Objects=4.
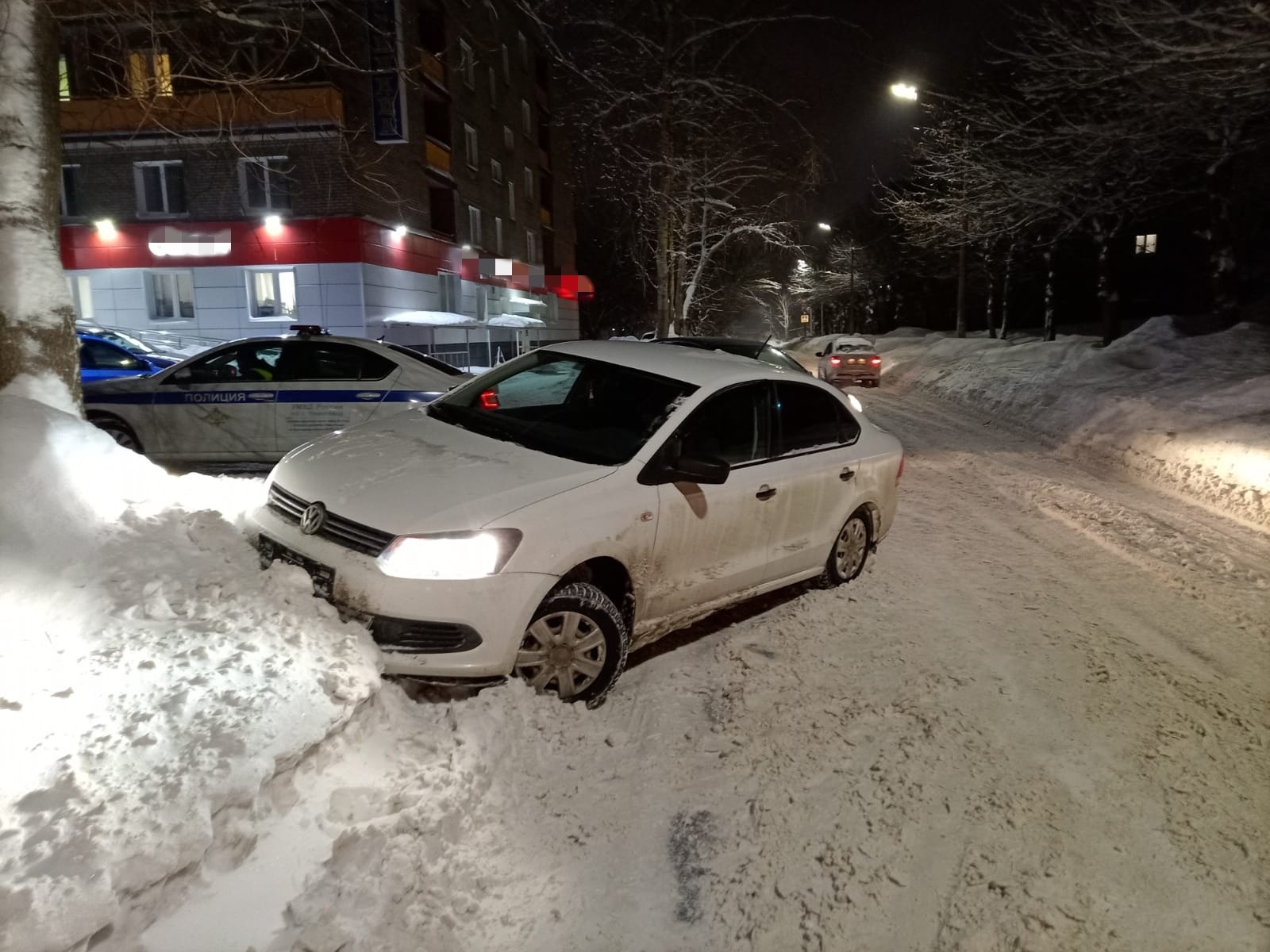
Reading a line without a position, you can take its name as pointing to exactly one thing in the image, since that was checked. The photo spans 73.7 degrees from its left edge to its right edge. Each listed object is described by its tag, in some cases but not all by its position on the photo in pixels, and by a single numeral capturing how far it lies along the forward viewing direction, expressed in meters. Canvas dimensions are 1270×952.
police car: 8.55
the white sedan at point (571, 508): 3.78
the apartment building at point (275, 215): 21.94
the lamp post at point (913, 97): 14.21
